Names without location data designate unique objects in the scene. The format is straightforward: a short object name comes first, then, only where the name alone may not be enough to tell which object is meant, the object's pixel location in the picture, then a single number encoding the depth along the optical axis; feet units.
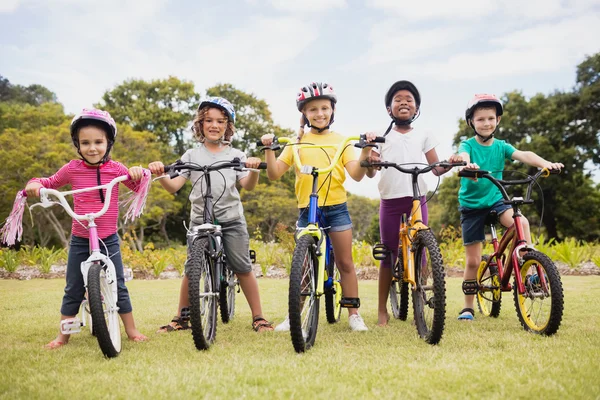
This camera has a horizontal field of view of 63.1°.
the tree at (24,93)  119.14
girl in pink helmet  12.51
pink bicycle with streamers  10.42
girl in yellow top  13.38
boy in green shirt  14.97
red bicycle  11.72
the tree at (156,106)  97.45
